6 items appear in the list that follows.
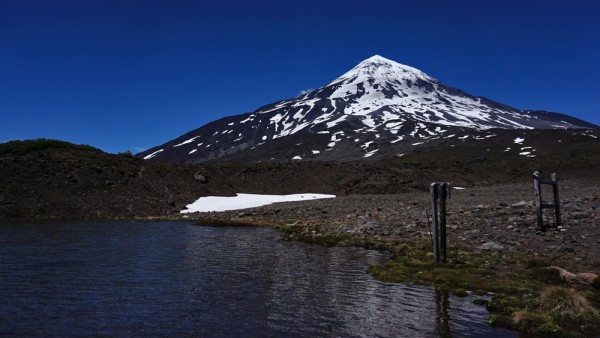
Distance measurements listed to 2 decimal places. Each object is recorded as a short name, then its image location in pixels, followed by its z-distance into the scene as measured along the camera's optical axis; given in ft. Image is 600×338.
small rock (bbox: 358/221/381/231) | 88.02
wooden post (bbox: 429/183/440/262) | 54.65
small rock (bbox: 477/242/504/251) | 61.41
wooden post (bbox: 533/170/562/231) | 69.22
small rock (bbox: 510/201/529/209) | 92.06
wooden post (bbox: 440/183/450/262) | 56.03
